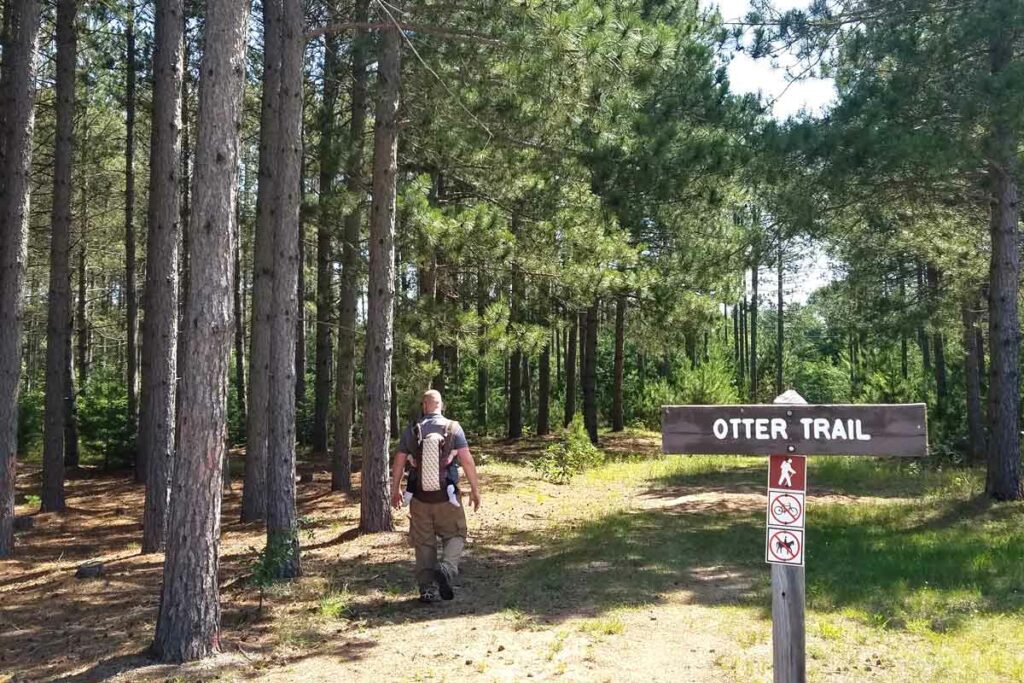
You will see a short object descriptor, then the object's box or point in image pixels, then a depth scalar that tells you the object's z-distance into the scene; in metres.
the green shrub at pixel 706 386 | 27.25
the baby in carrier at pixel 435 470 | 6.90
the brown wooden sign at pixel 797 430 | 3.66
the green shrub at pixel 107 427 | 18.17
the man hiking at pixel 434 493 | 6.91
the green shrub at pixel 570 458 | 15.52
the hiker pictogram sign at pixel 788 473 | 3.84
